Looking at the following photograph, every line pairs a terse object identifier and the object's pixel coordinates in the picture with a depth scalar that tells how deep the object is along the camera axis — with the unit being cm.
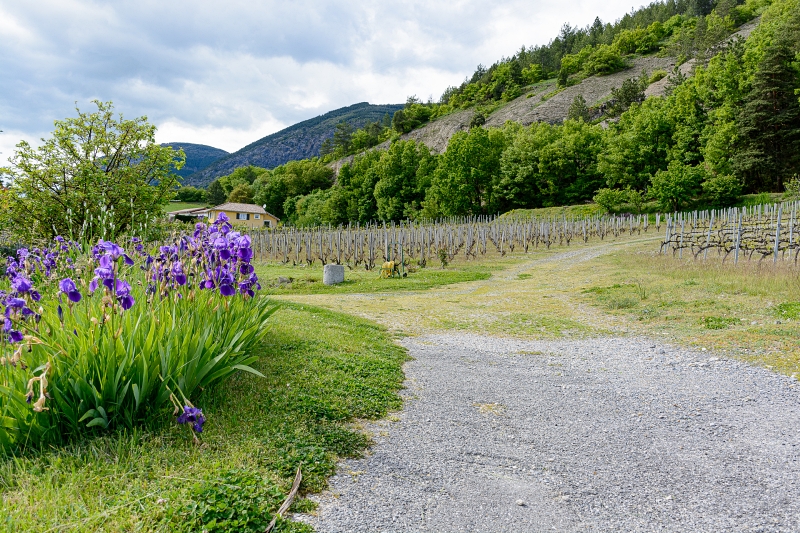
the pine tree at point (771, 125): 4303
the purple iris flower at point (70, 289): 275
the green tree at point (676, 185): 4200
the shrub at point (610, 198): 4525
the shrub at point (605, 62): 9250
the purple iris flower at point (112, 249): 296
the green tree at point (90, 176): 976
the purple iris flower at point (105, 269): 285
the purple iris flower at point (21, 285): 283
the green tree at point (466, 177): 5700
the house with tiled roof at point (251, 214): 6612
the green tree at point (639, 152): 5084
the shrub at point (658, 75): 7856
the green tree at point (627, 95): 7131
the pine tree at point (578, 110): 7400
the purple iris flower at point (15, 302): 271
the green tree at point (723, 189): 4116
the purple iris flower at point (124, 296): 292
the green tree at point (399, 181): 6781
